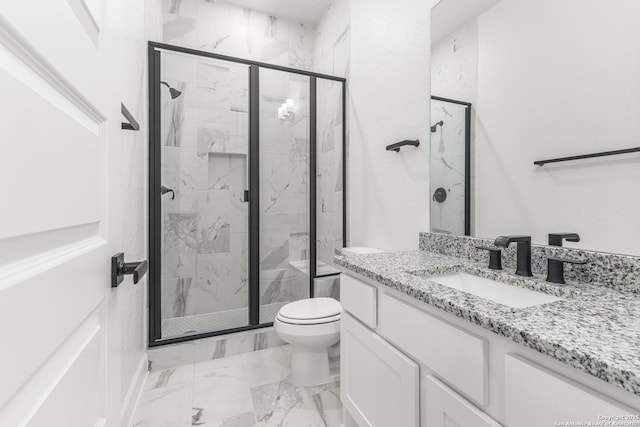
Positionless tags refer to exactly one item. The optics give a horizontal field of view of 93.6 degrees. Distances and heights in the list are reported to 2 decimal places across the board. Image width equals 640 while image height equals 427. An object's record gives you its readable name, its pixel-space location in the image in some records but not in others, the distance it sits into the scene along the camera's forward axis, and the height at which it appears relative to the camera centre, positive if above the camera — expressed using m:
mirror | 0.88 +0.36
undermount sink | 0.92 -0.26
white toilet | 1.69 -0.69
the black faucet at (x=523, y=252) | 1.02 -0.13
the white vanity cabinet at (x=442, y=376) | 0.53 -0.39
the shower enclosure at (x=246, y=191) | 2.35 +0.17
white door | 0.33 +0.00
